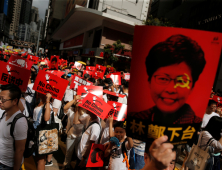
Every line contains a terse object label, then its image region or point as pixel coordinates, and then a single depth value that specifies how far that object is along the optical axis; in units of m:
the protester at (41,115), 3.24
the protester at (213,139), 3.17
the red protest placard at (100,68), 9.03
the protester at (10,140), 2.29
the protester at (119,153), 2.77
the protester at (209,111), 4.27
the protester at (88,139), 3.17
